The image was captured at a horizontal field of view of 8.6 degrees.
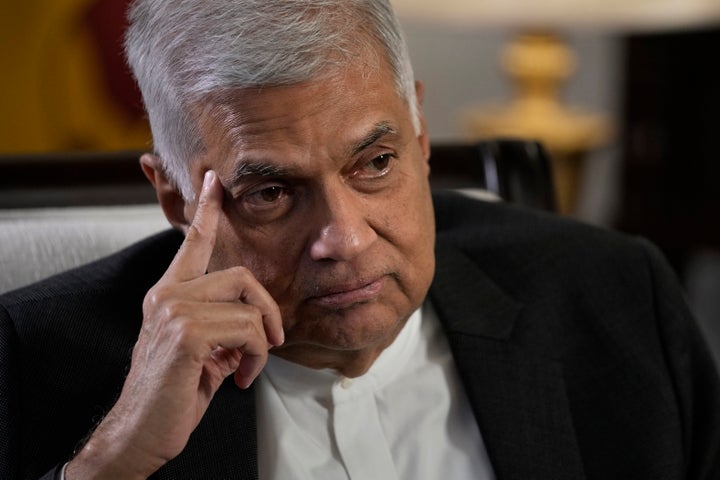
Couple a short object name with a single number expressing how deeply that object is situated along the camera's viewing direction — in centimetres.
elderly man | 234
